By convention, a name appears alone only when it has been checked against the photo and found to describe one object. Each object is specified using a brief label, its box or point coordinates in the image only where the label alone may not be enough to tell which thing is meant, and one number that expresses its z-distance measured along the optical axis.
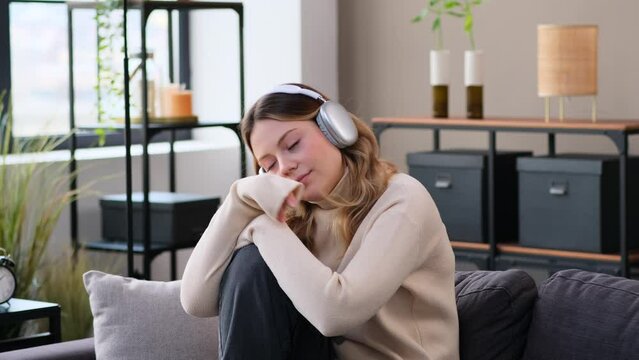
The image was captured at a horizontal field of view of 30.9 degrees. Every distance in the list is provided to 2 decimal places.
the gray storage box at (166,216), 4.58
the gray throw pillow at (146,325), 2.68
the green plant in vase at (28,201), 4.25
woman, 2.19
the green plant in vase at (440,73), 4.61
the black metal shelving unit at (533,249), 3.96
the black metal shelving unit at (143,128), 4.32
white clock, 3.36
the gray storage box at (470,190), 4.34
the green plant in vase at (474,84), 4.49
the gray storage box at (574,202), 4.00
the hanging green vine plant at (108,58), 4.59
